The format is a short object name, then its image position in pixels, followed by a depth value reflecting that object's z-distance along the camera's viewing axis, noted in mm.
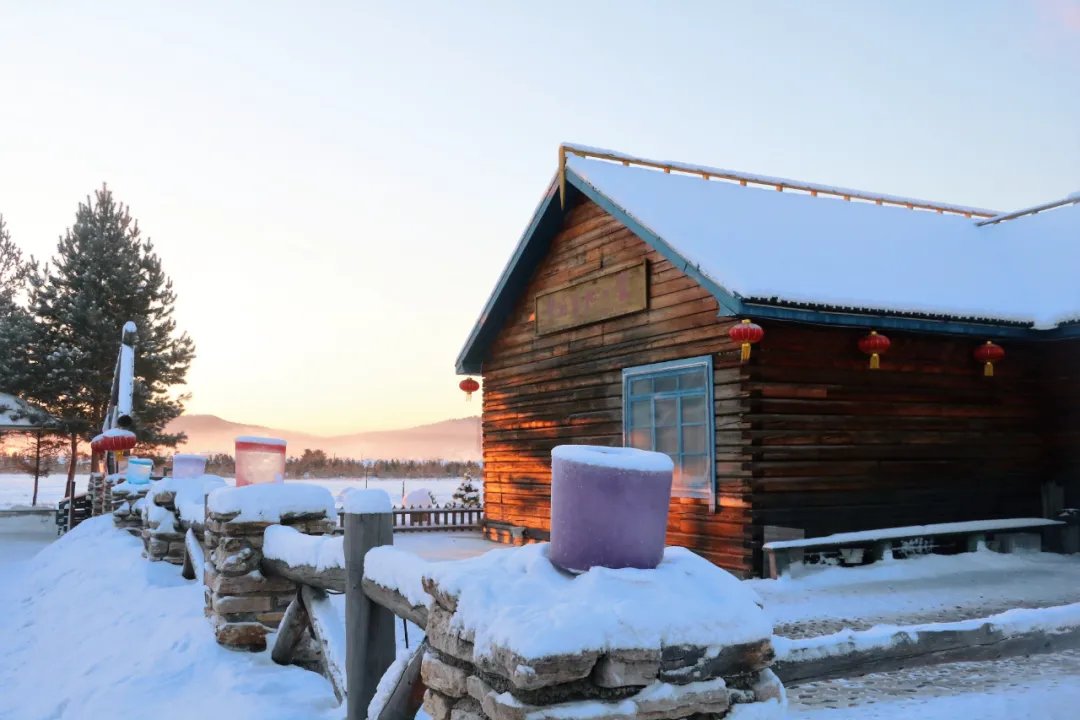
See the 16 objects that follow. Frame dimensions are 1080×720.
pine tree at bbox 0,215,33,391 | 30625
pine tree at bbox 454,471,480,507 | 22609
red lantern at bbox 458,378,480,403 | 16500
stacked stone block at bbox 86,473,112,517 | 18594
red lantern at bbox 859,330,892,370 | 10273
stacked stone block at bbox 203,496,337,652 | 6301
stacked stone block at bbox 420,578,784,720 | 2545
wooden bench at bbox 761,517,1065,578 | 9510
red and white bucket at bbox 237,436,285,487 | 7605
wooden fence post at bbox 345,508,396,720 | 4500
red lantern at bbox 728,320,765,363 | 9438
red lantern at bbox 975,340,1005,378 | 11352
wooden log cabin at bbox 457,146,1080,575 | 10133
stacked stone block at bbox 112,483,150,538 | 14634
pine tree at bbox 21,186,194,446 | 31031
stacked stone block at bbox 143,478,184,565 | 10516
